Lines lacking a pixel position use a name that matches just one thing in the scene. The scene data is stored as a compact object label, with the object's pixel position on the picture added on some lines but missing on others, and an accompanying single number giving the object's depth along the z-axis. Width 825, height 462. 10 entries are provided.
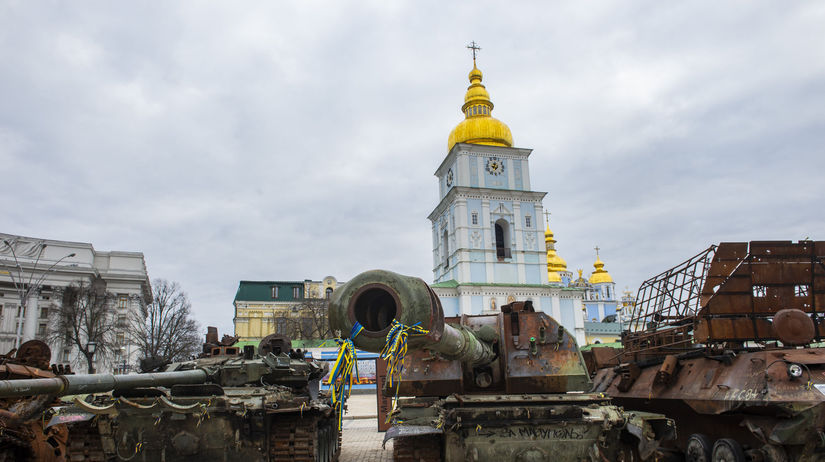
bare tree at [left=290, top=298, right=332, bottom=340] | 51.53
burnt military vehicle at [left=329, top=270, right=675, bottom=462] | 4.07
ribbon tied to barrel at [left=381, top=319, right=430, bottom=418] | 3.93
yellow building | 61.24
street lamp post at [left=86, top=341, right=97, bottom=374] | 24.67
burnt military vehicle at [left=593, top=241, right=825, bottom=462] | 7.48
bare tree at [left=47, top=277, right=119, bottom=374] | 37.50
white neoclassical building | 47.97
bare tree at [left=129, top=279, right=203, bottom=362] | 37.25
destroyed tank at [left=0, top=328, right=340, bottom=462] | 7.88
